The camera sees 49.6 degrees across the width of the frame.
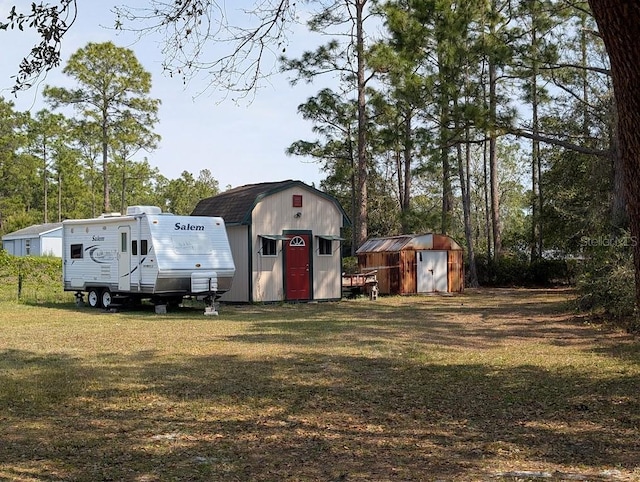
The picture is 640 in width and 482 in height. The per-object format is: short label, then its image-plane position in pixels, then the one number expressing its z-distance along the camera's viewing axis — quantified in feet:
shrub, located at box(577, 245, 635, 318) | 43.79
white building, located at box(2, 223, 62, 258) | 148.66
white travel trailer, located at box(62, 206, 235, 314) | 55.83
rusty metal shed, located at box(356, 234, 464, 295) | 83.05
